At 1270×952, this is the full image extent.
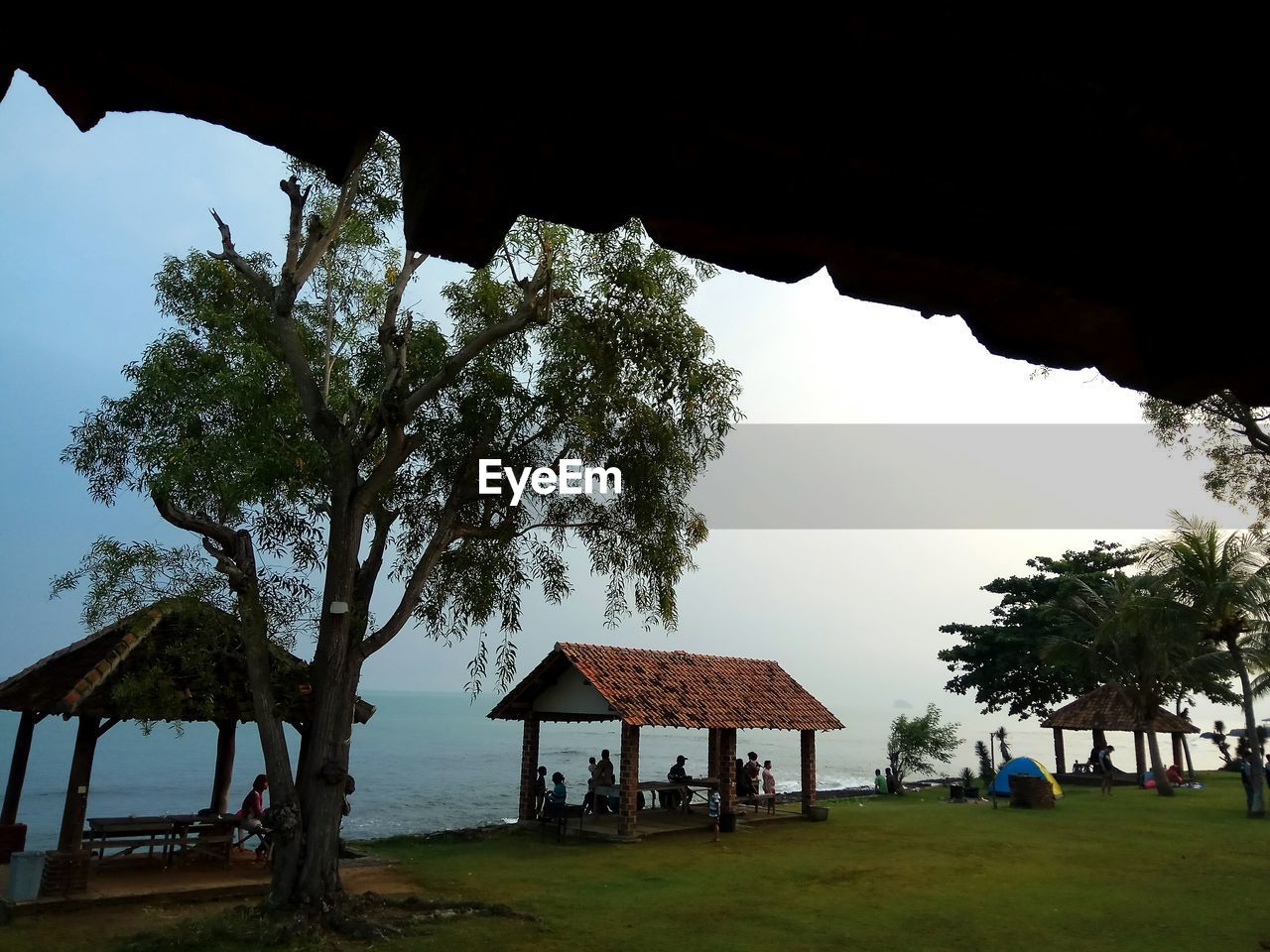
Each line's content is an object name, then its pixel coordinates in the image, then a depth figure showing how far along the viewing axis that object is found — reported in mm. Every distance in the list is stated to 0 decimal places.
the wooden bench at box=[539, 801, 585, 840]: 18672
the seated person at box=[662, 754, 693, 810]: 22781
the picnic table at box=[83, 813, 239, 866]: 13125
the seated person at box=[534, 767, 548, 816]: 20469
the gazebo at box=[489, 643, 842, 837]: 18859
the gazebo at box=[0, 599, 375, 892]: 11477
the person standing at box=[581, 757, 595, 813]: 20375
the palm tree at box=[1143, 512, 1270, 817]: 22594
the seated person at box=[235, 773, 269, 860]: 14352
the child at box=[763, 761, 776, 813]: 22750
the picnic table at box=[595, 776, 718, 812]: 19967
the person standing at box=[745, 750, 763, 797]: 23062
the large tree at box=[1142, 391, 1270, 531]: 17391
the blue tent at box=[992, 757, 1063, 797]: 25109
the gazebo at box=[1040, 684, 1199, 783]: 30266
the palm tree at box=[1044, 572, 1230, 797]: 25516
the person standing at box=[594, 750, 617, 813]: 20438
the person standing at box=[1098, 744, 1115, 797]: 27641
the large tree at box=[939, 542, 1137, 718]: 36000
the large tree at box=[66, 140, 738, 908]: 11734
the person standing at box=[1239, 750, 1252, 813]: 20922
